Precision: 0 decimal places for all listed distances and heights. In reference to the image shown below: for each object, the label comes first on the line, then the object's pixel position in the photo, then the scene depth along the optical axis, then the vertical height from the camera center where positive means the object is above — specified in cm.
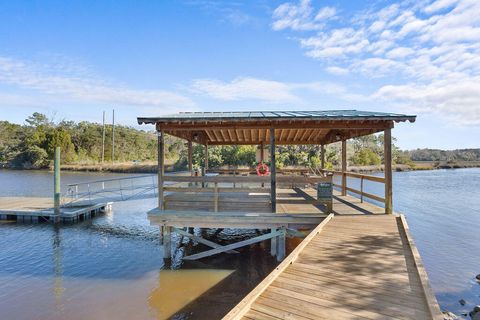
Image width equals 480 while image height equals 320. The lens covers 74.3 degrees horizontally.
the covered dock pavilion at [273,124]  786 +95
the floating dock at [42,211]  1468 -243
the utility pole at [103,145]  4841 +227
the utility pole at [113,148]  4856 +182
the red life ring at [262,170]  1196 -38
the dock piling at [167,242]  859 -228
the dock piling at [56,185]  1463 -115
